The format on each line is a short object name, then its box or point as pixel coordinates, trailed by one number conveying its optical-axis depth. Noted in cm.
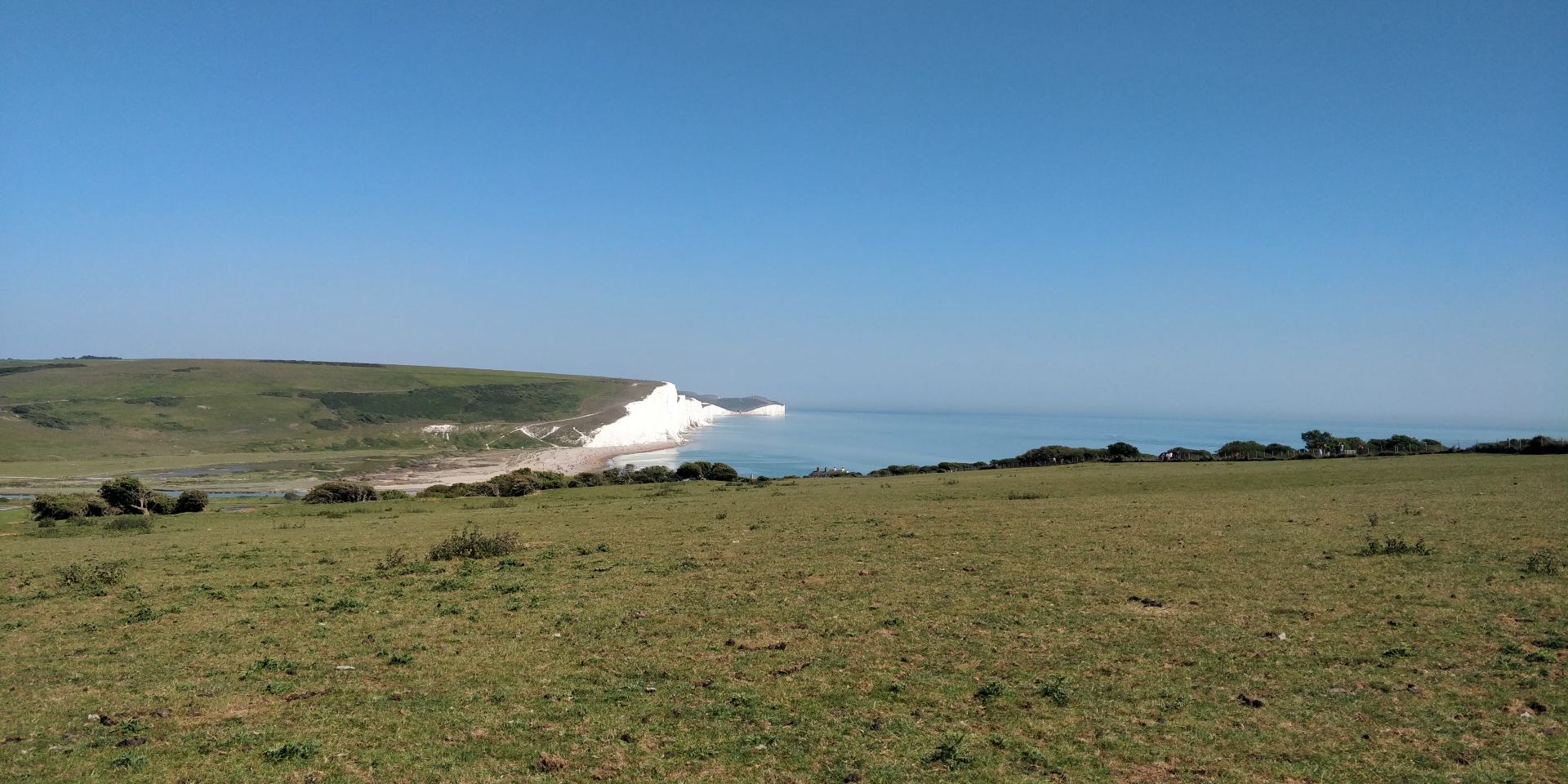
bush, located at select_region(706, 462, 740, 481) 4981
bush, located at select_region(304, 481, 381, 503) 4078
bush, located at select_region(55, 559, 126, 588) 1605
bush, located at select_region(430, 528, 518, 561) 1842
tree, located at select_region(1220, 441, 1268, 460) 4925
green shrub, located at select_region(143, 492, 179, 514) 3684
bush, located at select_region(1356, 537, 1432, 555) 1467
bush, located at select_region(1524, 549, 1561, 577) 1270
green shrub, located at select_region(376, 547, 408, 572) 1738
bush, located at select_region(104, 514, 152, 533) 2900
